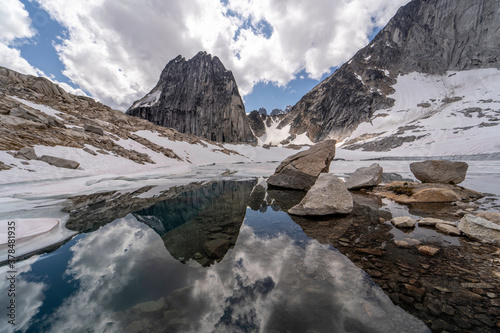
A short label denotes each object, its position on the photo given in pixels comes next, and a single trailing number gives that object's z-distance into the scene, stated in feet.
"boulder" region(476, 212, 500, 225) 15.72
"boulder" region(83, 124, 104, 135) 70.18
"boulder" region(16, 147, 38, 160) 37.75
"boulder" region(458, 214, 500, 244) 13.43
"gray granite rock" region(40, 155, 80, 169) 40.63
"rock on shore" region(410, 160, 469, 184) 33.06
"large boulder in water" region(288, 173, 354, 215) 20.57
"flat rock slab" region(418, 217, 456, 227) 16.38
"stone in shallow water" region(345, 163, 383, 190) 36.04
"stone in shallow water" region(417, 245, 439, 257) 11.68
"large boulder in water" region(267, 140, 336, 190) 38.88
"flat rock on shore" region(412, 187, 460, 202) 24.60
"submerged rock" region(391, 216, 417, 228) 16.50
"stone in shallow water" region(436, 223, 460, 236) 14.65
